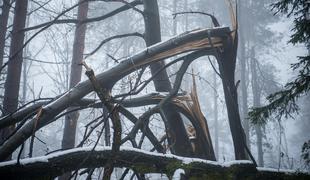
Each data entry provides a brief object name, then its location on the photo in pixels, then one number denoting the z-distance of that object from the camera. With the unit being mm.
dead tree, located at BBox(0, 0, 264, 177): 3523
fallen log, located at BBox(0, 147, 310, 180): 2555
